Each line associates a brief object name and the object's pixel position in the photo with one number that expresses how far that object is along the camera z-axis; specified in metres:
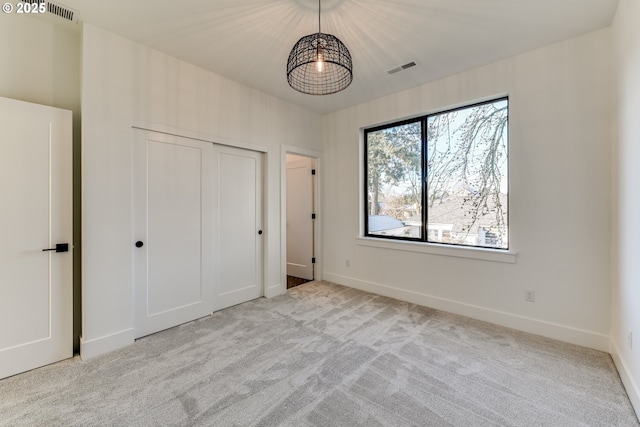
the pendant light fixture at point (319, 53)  1.96
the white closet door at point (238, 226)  3.37
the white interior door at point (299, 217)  4.72
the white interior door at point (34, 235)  2.06
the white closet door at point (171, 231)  2.69
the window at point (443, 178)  3.07
